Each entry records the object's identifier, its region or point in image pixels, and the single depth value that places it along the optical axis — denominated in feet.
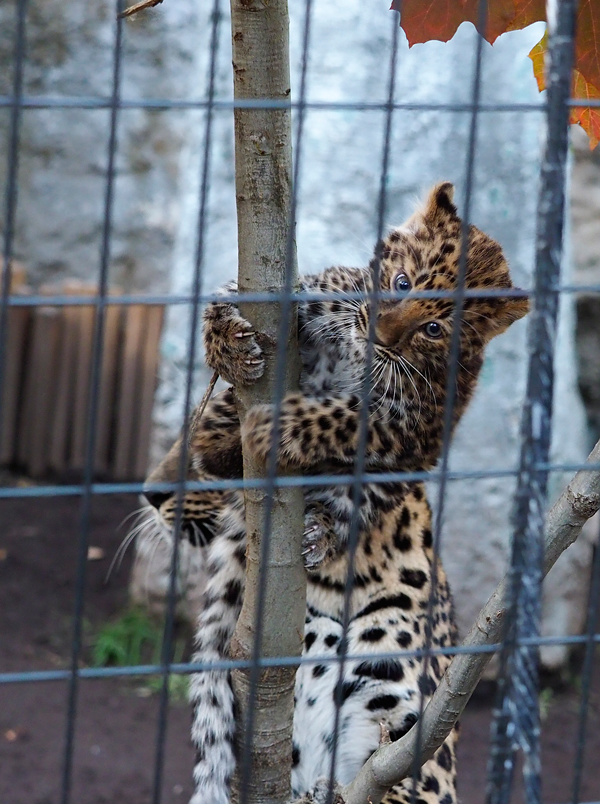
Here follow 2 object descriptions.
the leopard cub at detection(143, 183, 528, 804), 11.25
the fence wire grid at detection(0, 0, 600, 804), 9.83
